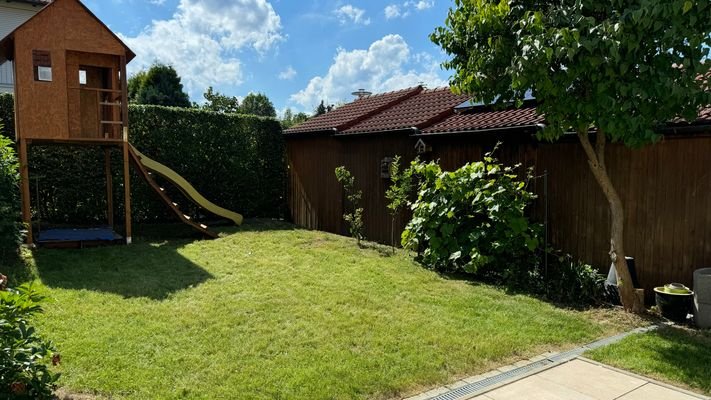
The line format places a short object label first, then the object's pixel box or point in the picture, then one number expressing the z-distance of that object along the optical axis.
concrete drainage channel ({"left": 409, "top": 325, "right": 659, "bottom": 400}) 3.67
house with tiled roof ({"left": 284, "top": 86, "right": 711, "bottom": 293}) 6.00
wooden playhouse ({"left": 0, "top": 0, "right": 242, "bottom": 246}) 8.61
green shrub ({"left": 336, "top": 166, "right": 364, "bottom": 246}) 10.17
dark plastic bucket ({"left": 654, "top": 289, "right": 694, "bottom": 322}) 5.60
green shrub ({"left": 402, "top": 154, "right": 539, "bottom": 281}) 7.21
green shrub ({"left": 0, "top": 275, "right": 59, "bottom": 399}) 2.83
